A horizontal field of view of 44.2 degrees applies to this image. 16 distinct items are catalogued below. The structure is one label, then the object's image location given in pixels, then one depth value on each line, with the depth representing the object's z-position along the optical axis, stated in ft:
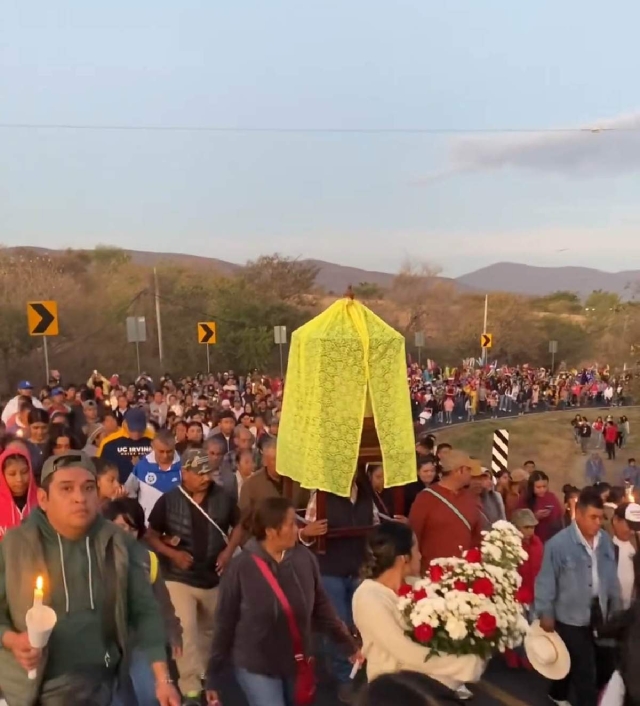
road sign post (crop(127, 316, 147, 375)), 75.46
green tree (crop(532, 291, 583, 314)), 308.19
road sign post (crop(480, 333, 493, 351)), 105.91
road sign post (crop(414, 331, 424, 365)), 118.62
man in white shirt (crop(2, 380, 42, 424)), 36.76
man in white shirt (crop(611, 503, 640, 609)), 18.55
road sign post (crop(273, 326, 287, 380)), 85.50
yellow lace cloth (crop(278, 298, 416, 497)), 17.53
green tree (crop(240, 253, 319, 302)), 211.82
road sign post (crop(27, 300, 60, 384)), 44.68
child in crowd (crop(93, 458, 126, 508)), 18.89
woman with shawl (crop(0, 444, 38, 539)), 17.13
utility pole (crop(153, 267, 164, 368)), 142.95
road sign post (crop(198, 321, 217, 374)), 78.23
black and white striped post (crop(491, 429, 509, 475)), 50.42
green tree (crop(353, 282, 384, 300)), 277.91
